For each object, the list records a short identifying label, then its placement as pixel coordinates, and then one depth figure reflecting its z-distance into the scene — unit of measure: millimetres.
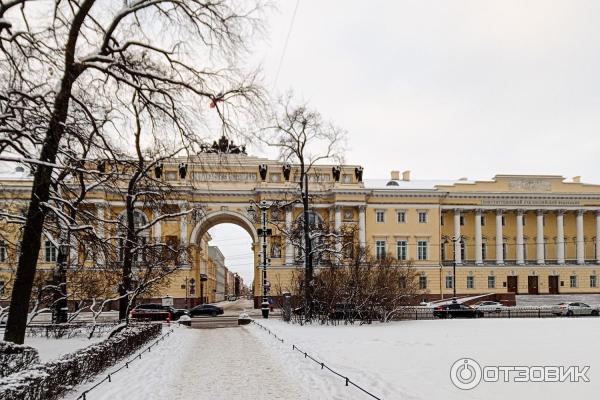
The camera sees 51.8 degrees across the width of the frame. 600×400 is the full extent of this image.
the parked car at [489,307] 49816
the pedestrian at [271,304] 62019
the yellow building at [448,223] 69750
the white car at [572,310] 48688
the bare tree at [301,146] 36688
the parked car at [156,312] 43812
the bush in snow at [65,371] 9108
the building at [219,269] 146925
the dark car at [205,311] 51719
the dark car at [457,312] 42531
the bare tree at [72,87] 11781
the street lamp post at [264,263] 39438
